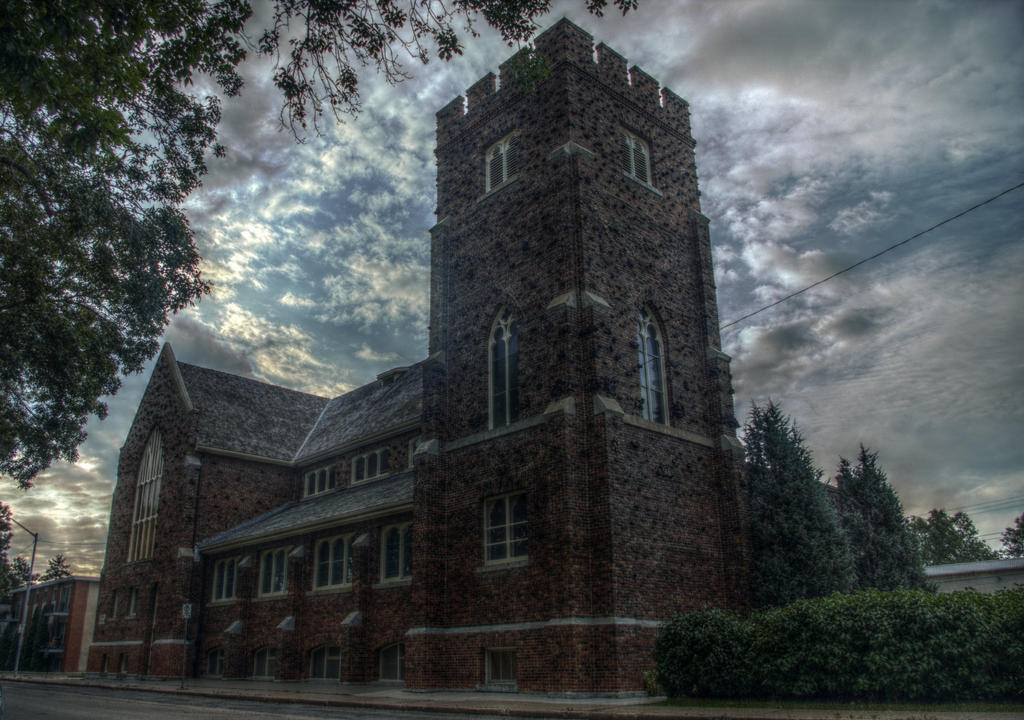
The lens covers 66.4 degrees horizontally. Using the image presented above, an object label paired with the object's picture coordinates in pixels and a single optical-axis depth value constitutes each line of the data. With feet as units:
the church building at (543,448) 59.06
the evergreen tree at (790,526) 63.77
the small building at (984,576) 124.16
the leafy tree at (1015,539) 216.13
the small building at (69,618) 180.34
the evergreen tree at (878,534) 77.30
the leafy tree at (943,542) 218.79
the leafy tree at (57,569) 394.52
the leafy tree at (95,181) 32.35
